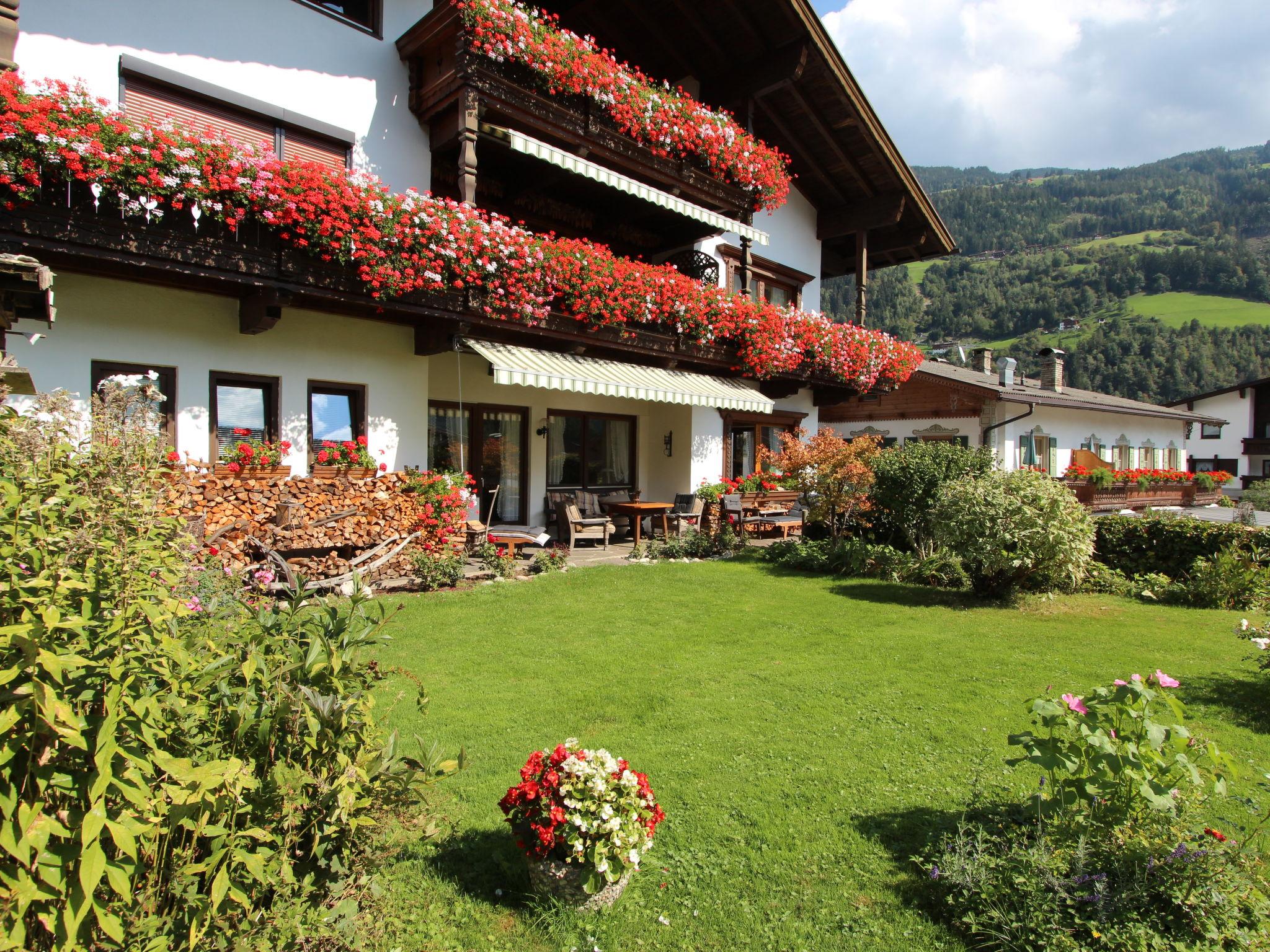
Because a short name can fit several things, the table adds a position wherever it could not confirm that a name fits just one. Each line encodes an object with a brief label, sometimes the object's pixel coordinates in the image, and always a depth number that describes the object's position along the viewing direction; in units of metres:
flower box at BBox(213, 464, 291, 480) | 8.96
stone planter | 3.20
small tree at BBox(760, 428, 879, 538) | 12.71
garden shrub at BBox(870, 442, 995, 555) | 12.35
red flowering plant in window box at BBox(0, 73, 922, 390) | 6.89
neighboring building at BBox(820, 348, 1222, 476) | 24.17
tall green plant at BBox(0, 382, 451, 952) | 1.78
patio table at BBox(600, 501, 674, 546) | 14.38
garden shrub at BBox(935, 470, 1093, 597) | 9.76
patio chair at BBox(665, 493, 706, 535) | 15.32
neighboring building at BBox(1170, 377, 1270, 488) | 44.69
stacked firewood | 8.67
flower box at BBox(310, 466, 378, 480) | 9.98
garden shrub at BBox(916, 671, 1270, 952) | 2.95
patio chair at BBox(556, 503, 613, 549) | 13.76
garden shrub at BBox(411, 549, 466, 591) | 9.99
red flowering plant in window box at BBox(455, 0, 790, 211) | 10.52
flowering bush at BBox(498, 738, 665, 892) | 3.12
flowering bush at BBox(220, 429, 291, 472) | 9.03
